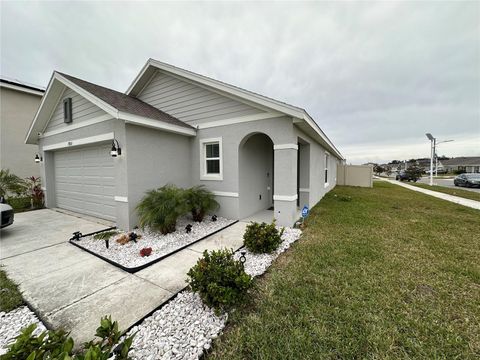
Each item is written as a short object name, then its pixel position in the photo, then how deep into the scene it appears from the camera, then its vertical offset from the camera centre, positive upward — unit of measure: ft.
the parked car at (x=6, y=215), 16.97 -3.90
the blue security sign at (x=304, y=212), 19.40 -4.47
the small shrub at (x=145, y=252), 13.00 -5.60
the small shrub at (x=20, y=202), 28.12 -4.83
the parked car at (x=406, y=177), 95.27 -5.46
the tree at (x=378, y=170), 195.91 -3.07
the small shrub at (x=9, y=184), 27.30 -1.89
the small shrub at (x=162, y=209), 15.92 -3.36
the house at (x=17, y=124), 34.19 +8.65
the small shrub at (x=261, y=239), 13.34 -4.95
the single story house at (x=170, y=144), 17.87 +2.84
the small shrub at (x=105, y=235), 16.20 -5.67
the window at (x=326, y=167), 39.05 +0.02
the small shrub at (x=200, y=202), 19.14 -3.39
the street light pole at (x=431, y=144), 64.30 +7.75
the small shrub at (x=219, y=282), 7.78 -4.82
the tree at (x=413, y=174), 94.29 -3.86
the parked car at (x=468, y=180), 63.21 -4.84
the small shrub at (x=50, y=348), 4.09 -4.02
